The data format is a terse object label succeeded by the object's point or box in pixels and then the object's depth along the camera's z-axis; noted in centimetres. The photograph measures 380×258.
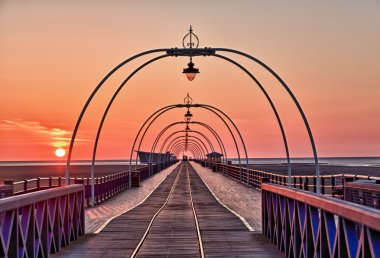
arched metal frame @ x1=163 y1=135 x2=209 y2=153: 9378
